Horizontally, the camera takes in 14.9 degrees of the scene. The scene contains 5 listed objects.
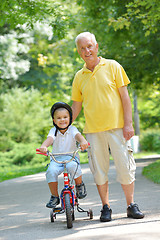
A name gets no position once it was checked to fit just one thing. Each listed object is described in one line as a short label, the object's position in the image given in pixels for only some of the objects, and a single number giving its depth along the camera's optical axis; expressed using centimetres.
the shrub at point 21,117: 3406
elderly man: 727
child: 737
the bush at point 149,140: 4384
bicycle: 689
